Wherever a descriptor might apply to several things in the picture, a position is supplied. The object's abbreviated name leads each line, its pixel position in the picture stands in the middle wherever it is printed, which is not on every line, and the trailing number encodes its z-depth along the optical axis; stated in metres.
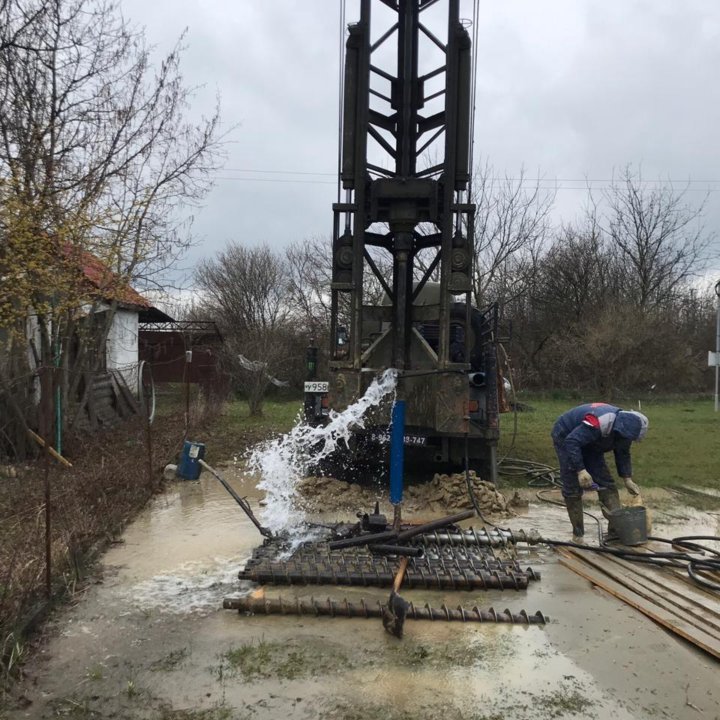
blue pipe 4.93
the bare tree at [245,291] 36.38
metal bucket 5.78
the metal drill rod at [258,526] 5.63
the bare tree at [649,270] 30.47
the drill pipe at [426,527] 5.10
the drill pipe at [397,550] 5.02
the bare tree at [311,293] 30.08
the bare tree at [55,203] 8.02
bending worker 6.04
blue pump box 6.09
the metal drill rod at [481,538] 5.76
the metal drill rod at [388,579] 4.69
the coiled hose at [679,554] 5.00
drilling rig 6.27
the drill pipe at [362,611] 4.11
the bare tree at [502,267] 24.73
